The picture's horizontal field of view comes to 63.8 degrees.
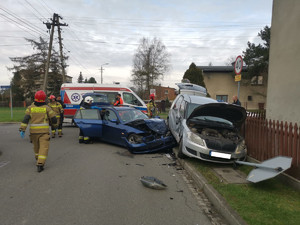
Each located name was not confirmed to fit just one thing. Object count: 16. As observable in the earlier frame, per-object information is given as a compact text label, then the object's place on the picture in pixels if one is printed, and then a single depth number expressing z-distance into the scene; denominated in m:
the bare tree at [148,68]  36.06
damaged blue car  7.63
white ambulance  14.46
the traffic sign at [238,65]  7.75
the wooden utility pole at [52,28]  22.35
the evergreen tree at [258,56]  26.97
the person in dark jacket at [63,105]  11.27
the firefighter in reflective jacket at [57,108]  10.56
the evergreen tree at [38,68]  45.81
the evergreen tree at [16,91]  55.07
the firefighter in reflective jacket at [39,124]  5.69
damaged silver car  6.03
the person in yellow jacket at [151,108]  14.00
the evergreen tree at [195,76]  29.19
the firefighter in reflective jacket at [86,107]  9.00
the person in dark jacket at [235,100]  9.77
